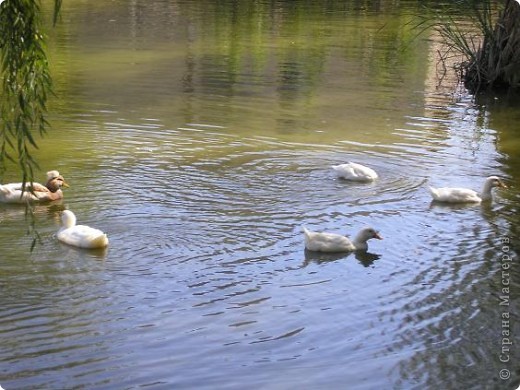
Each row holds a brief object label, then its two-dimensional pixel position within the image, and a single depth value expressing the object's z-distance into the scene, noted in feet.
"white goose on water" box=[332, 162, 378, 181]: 65.11
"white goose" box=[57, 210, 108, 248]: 51.18
